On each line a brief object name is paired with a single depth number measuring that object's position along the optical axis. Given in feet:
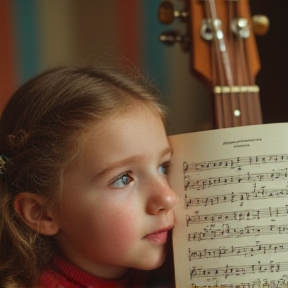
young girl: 2.94
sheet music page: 2.87
